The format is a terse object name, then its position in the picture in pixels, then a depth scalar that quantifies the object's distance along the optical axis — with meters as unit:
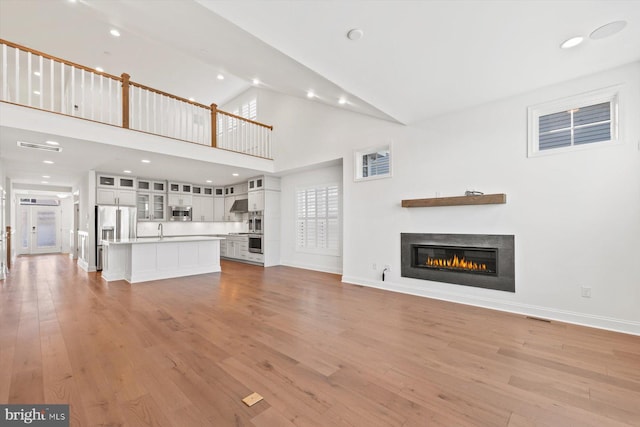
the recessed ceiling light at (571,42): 2.64
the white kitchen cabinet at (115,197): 7.00
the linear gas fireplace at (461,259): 3.85
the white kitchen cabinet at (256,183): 7.80
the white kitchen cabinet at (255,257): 7.74
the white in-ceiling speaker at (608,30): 2.44
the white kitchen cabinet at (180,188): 8.69
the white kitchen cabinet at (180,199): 8.67
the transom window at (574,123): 3.25
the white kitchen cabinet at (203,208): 9.32
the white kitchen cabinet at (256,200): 7.75
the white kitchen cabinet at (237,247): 8.39
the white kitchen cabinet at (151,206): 8.14
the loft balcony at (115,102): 6.24
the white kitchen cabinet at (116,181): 7.05
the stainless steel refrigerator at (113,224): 6.83
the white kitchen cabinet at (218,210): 9.81
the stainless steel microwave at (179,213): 8.70
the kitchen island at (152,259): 5.54
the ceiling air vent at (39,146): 4.49
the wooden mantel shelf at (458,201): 3.79
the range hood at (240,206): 8.77
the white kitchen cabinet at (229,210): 9.59
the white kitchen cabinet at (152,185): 8.09
